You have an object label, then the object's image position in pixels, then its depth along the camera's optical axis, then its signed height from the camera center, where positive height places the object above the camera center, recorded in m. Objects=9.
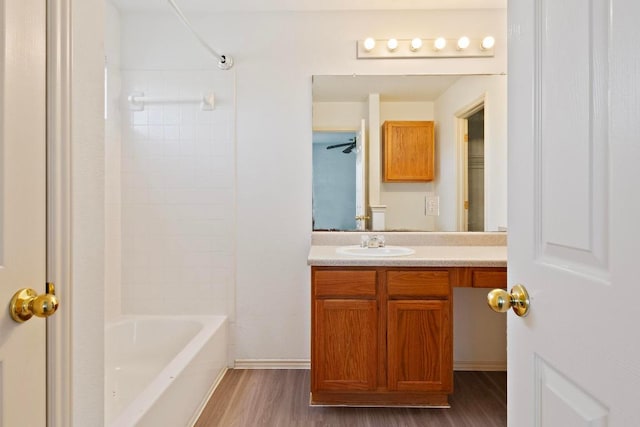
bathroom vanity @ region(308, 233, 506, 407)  2.12 -0.59
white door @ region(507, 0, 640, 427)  0.54 +0.00
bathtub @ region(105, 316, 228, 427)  1.77 -0.86
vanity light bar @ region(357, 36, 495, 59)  2.67 +1.08
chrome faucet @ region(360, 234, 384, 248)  2.54 -0.20
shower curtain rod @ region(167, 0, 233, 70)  2.38 +1.02
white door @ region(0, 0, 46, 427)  0.75 +0.02
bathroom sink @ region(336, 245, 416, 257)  2.30 -0.24
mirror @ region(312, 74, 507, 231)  2.65 +0.39
